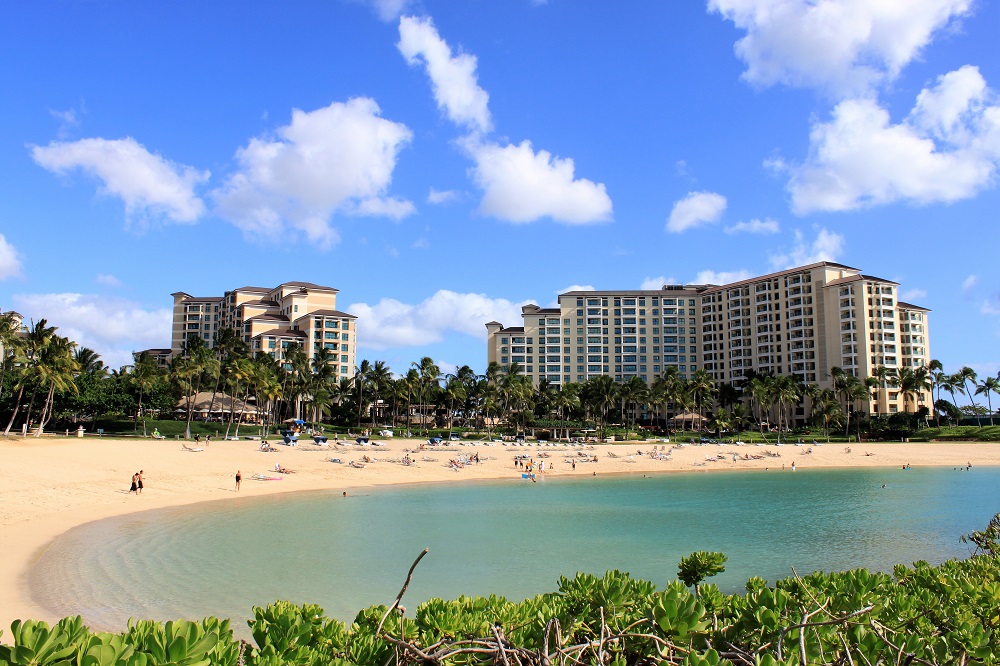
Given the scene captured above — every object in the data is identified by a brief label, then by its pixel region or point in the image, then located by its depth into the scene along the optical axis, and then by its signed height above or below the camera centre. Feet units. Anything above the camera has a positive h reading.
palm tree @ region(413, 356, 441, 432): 338.75 +18.32
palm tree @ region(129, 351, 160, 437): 248.11 +12.45
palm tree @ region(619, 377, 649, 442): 369.50 +10.25
